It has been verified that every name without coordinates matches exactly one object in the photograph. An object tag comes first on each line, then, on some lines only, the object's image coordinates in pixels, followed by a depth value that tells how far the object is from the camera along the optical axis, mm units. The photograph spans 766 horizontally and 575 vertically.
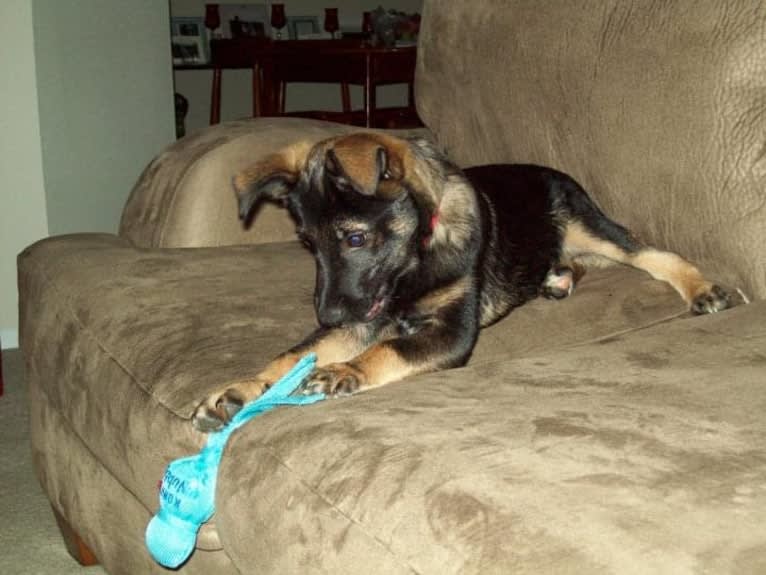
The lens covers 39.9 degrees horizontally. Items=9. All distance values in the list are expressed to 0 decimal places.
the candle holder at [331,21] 7746
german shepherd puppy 1947
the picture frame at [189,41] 7211
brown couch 1181
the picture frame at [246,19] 7613
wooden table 4957
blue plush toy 1582
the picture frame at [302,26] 7852
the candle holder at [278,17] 7426
